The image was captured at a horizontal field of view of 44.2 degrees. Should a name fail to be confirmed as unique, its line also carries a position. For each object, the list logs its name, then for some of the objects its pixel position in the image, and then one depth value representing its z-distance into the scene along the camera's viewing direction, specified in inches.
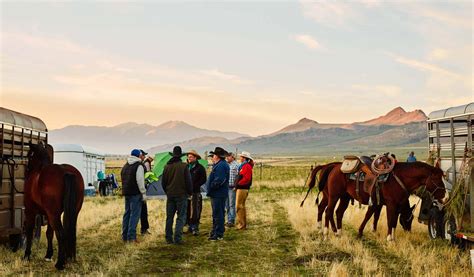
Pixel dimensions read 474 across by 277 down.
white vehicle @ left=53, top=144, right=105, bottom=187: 1194.6
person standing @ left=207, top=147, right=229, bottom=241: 536.7
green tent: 1157.7
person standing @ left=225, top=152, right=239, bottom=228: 647.8
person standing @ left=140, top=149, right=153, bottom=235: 573.9
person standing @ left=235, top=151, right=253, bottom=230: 615.8
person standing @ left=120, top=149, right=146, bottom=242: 510.6
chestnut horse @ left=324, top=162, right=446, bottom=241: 471.7
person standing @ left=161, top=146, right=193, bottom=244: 512.1
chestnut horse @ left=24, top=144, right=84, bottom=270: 392.8
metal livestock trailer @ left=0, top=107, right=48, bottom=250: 414.9
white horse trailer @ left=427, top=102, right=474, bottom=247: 412.5
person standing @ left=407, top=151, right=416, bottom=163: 879.1
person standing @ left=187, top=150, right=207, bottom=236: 573.6
